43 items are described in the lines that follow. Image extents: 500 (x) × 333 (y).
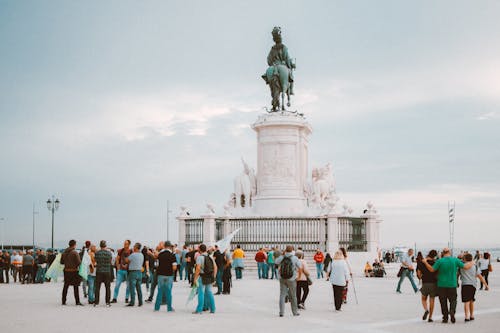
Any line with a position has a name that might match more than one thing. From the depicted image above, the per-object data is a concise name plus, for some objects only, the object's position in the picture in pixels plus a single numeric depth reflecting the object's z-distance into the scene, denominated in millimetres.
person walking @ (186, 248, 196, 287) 23031
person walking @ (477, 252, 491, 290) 23016
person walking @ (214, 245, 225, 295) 19656
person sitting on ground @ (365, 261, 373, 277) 29891
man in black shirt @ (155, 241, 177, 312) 15132
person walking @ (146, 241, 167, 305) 16969
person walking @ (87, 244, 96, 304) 16906
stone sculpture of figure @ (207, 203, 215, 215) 35344
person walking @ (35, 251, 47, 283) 26562
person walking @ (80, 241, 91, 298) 18016
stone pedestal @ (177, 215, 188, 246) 36156
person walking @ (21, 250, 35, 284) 25891
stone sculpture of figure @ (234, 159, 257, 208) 37469
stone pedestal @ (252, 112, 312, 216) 36062
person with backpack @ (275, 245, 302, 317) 14328
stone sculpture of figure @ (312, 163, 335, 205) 36975
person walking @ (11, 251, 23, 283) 28109
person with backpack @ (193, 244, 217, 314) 14617
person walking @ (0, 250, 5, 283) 26547
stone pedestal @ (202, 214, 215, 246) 34969
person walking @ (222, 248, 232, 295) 19938
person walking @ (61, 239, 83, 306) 16406
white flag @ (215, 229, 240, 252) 19375
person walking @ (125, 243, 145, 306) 16016
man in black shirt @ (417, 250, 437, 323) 13442
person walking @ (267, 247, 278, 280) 27219
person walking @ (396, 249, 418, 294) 20297
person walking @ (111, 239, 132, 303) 16578
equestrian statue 37594
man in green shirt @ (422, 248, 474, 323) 13362
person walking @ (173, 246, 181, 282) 25650
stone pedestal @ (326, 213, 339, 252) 33031
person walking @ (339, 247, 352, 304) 16322
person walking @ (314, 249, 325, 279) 27891
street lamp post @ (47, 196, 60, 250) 39844
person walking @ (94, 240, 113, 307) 16422
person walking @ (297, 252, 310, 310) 15477
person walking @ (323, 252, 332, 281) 27909
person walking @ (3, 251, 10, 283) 26688
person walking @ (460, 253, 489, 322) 13492
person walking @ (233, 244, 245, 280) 26812
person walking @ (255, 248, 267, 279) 27266
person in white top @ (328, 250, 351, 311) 15266
